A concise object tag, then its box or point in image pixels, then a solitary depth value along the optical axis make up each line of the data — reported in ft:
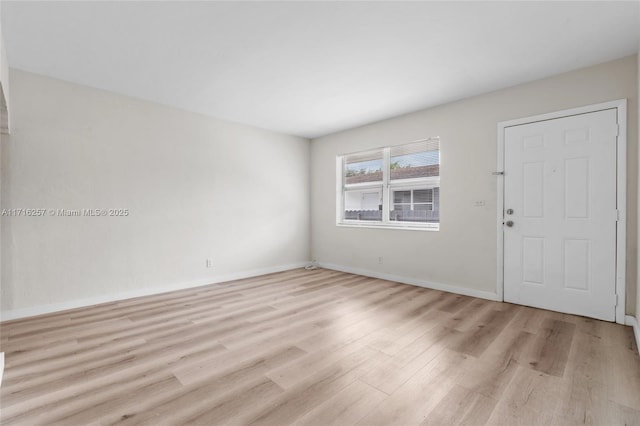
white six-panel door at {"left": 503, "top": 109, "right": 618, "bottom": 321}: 9.68
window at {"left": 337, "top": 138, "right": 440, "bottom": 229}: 14.51
